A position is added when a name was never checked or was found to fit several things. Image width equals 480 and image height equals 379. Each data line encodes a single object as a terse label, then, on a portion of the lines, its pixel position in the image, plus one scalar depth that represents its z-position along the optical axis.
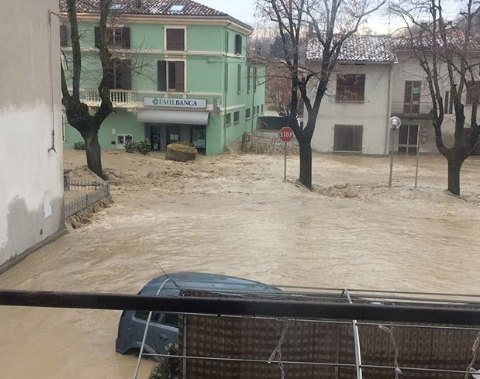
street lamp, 26.64
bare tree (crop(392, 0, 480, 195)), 24.27
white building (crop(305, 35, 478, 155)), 39.97
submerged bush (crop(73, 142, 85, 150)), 37.69
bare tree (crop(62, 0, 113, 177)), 24.88
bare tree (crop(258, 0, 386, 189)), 24.47
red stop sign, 27.86
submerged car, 7.92
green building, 36.50
